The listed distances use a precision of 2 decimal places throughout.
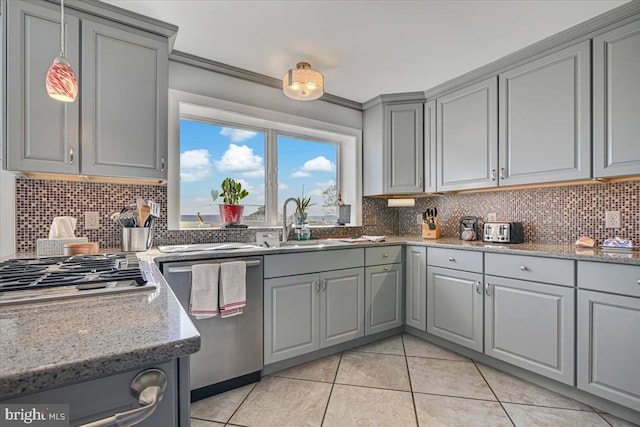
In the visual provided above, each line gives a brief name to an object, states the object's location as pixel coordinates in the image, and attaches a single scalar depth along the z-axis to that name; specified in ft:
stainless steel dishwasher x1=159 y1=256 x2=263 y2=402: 5.96
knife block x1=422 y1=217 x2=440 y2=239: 9.76
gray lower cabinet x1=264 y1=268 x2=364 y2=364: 7.03
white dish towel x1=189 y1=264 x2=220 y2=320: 5.95
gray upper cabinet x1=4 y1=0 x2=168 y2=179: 5.36
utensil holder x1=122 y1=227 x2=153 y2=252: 6.34
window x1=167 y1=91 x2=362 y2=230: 8.22
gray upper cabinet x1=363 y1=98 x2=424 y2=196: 10.09
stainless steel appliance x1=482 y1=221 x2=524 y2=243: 8.24
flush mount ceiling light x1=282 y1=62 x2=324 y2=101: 7.30
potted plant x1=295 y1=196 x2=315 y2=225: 9.17
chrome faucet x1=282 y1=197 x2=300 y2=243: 8.63
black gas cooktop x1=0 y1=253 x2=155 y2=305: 2.69
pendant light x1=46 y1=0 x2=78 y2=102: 3.97
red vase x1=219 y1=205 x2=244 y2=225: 8.35
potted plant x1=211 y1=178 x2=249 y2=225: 8.36
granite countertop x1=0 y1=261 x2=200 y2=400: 1.49
